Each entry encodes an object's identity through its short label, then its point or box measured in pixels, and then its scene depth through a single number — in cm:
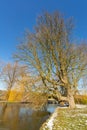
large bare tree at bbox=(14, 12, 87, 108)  817
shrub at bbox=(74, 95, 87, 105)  877
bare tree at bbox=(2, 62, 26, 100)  1840
